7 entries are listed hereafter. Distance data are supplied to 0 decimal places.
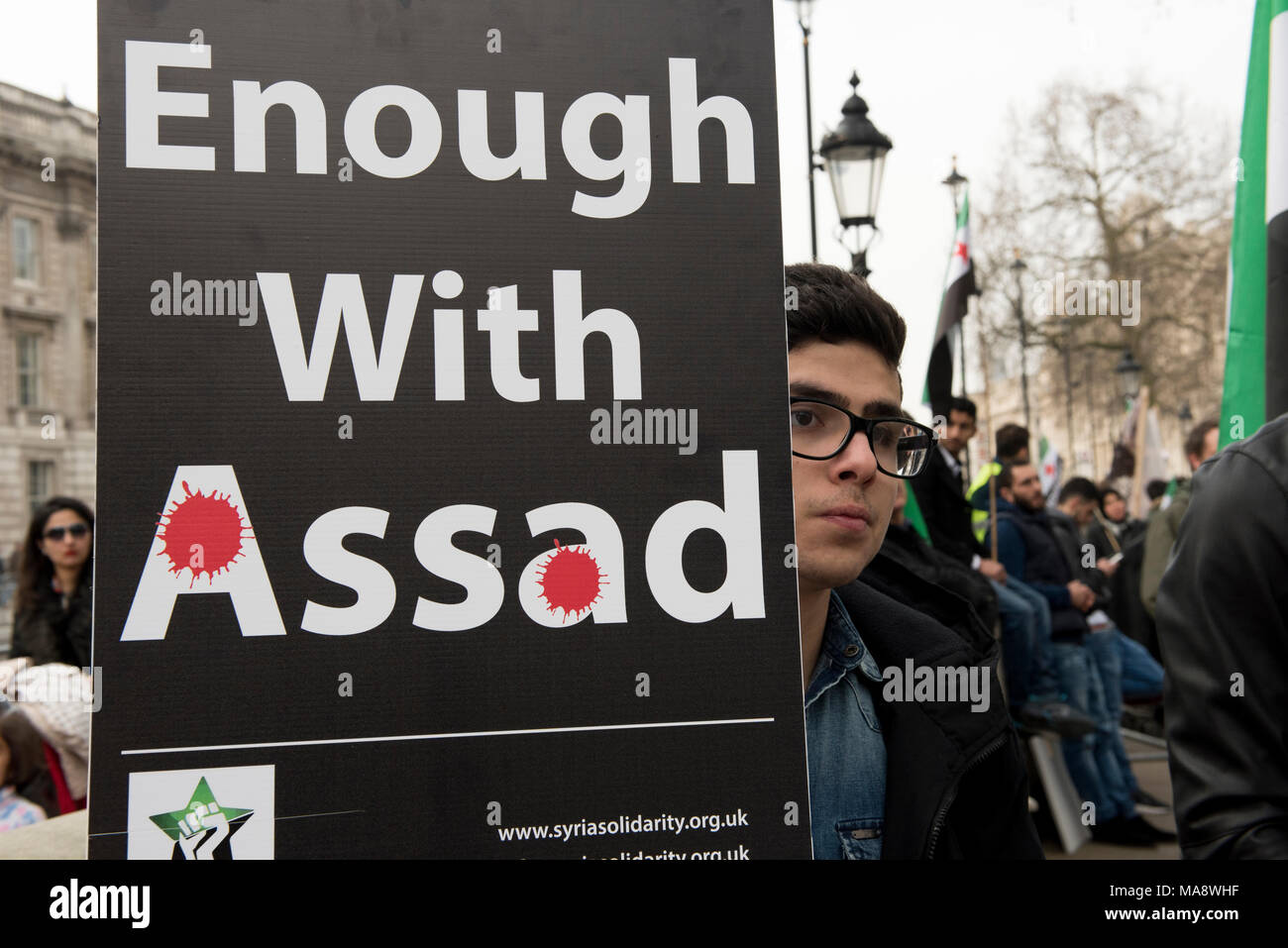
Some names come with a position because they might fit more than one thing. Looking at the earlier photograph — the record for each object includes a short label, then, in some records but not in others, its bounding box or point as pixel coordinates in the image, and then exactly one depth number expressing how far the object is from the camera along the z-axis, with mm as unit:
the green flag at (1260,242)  2600
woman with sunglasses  4523
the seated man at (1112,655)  6699
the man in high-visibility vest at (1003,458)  6794
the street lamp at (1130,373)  16348
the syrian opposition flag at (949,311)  5969
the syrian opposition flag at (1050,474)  12477
